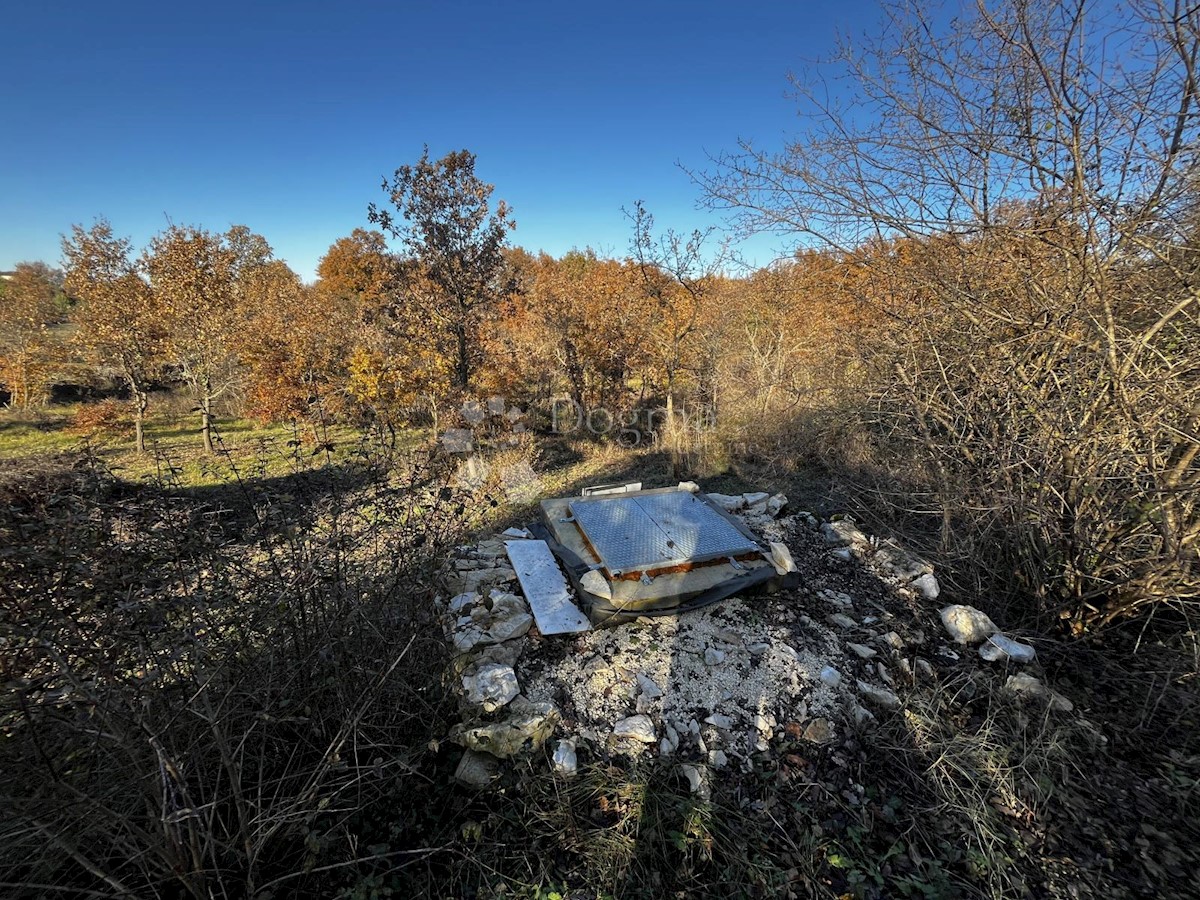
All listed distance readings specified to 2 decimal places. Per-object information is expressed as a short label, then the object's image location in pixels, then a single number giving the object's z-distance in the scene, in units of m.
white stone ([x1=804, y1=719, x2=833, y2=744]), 2.04
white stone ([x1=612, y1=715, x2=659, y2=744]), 1.99
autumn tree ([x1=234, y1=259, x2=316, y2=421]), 8.91
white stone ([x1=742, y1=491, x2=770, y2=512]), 4.08
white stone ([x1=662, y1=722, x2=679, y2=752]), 1.98
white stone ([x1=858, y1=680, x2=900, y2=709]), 2.18
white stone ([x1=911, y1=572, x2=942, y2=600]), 2.89
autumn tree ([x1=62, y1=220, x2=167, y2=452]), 7.96
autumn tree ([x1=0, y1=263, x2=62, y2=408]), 10.21
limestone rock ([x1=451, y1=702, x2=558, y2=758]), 1.90
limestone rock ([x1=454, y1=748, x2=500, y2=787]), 1.82
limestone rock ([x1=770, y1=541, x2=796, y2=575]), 2.90
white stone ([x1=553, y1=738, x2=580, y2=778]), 1.85
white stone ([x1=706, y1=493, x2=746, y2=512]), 4.09
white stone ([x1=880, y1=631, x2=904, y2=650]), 2.50
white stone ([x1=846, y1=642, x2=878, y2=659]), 2.44
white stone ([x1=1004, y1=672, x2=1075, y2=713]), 2.11
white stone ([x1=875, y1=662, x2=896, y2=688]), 2.30
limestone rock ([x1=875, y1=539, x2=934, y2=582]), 3.07
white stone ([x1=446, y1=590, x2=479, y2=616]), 2.56
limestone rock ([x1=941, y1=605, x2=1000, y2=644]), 2.54
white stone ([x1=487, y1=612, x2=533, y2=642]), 2.46
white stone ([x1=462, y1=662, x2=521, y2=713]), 2.06
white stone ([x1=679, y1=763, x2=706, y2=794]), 1.82
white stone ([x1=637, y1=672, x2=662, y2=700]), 2.17
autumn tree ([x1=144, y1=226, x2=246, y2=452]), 8.43
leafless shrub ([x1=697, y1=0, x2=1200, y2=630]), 2.24
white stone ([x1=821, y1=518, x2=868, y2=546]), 3.51
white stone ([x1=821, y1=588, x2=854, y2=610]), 2.84
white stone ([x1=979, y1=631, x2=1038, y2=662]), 2.38
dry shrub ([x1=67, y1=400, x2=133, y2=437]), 9.63
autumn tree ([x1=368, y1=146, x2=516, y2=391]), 5.89
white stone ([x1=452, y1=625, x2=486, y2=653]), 2.35
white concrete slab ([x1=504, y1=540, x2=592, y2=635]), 2.53
